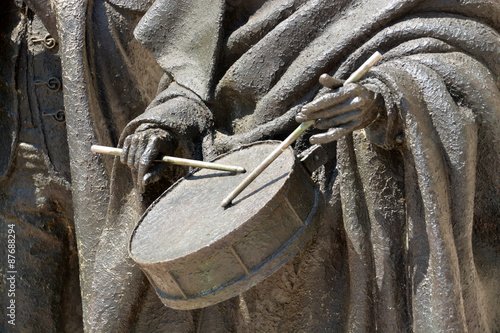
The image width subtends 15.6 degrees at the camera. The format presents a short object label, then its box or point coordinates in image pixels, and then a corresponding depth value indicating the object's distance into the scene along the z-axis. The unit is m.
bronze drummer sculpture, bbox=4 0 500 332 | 3.31
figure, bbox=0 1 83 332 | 4.19
